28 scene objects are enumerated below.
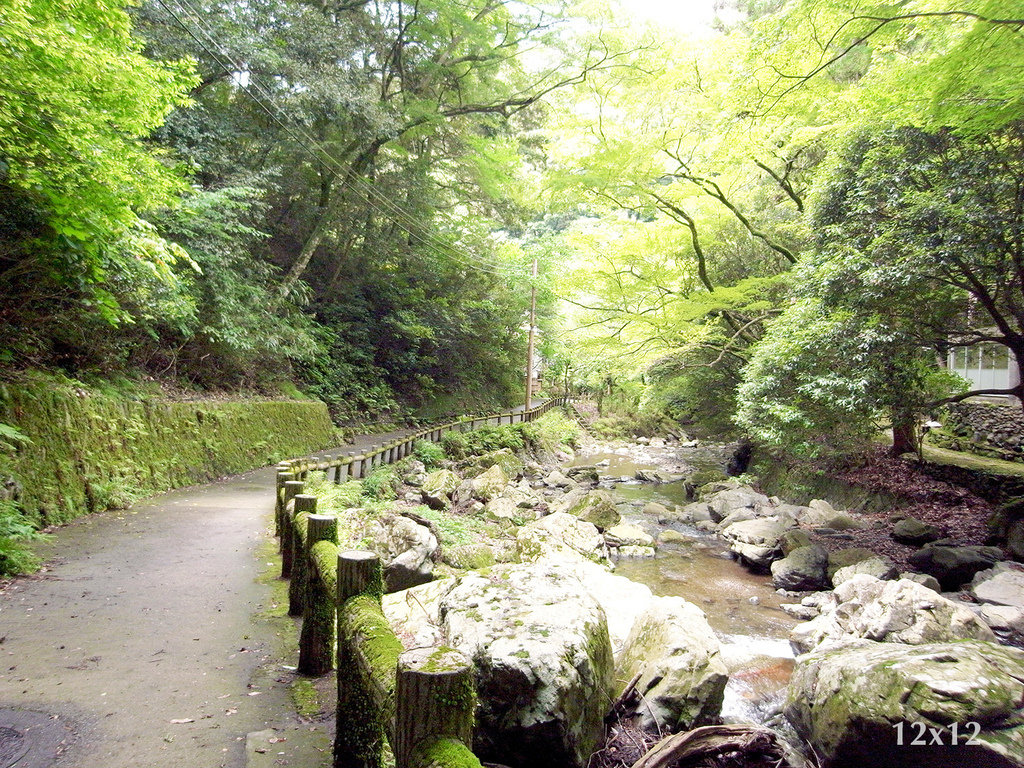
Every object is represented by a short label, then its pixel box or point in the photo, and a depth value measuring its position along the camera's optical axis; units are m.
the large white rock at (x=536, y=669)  3.05
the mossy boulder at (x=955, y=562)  7.48
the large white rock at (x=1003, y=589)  6.33
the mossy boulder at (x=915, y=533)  8.95
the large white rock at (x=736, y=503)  12.00
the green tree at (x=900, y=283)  7.08
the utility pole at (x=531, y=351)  23.86
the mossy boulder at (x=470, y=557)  6.61
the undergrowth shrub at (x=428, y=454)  13.64
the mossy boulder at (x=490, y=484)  11.39
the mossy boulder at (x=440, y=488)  9.92
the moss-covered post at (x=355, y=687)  2.25
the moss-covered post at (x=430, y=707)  1.59
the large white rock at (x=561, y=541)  7.61
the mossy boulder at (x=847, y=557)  7.99
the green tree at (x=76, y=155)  4.90
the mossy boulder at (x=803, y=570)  7.82
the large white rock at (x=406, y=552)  5.33
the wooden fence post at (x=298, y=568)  4.09
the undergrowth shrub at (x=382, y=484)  9.66
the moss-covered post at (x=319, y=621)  3.24
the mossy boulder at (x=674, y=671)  3.90
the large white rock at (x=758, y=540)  8.88
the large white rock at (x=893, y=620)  5.21
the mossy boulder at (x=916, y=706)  3.10
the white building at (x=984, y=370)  13.17
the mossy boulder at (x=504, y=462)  14.57
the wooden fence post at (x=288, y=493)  5.42
